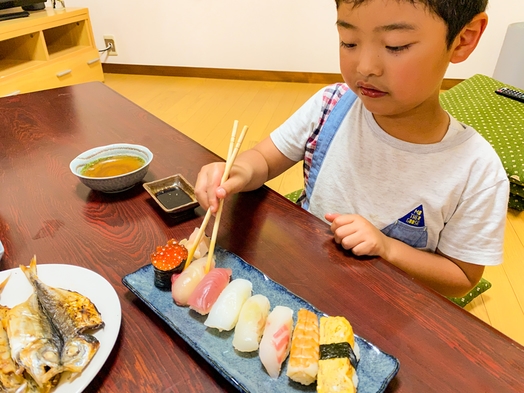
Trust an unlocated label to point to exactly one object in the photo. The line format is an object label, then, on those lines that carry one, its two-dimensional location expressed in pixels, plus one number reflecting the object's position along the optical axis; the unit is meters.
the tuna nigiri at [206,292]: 0.64
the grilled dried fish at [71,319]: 0.56
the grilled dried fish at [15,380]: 0.54
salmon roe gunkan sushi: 0.70
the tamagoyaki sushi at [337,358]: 0.52
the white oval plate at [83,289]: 0.61
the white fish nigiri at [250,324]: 0.60
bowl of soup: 0.94
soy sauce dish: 0.87
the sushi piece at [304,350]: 0.55
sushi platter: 0.55
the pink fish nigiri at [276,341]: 0.56
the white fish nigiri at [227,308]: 0.63
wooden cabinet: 3.11
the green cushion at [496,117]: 2.04
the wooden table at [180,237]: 0.57
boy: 0.74
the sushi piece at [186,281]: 0.67
